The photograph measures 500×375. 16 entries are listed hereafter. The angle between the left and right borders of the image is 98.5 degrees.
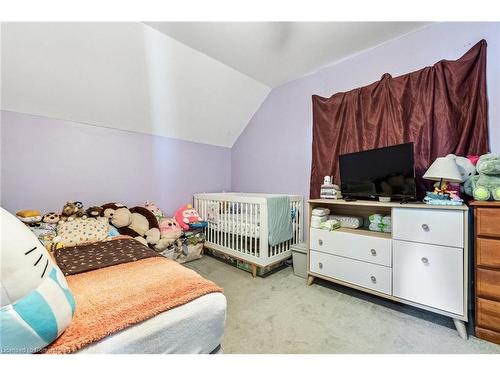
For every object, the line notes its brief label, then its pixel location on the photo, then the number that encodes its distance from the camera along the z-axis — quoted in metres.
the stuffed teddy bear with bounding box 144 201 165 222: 2.73
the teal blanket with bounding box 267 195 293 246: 2.29
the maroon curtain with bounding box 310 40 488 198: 1.66
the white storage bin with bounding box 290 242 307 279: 2.32
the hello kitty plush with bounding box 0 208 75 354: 0.59
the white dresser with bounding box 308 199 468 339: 1.38
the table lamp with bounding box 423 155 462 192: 1.50
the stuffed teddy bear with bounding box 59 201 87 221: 2.09
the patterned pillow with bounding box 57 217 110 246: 1.93
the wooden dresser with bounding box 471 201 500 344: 1.27
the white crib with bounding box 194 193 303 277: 2.31
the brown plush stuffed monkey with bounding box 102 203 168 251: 2.31
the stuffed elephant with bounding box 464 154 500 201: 1.38
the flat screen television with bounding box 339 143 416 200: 1.74
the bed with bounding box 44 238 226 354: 0.73
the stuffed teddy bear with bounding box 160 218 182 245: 2.55
